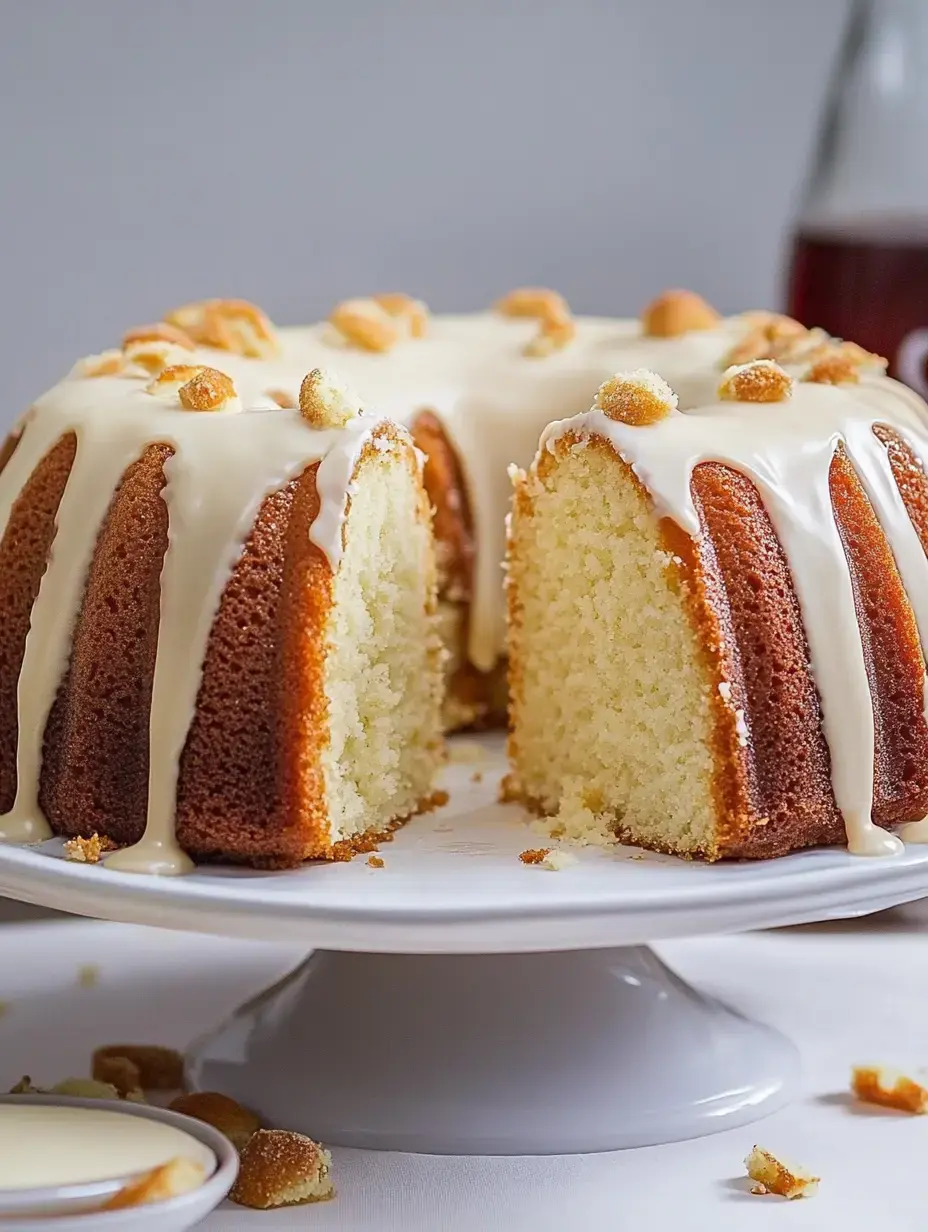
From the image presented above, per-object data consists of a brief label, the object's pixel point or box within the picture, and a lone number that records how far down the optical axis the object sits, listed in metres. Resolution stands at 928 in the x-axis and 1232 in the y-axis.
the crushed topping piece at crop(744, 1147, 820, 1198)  0.46
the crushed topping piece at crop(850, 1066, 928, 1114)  0.51
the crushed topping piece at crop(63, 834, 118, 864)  0.47
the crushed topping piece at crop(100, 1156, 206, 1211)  0.41
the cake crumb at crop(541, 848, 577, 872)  0.47
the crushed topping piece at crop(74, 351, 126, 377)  0.56
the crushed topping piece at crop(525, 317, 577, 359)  0.66
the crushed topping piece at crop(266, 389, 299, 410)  0.56
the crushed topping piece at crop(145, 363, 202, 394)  0.53
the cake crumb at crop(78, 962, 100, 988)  0.60
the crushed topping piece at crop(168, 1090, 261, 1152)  0.49
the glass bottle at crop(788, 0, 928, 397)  0.69
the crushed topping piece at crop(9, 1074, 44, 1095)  0.48
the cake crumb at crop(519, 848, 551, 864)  0.48
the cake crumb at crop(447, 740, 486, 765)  0.61
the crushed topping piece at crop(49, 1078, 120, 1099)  0.51
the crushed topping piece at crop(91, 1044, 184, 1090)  0.53
